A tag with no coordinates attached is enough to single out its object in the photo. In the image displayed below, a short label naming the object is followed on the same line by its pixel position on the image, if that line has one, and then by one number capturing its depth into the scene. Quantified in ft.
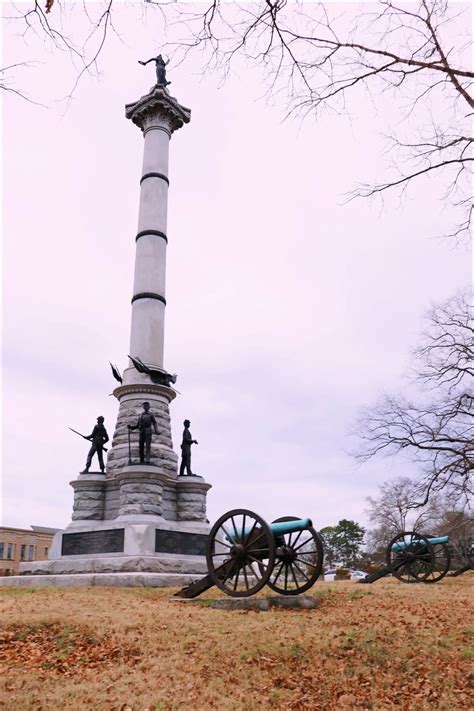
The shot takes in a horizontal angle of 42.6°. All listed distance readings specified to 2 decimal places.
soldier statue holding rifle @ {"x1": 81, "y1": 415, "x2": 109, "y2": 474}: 59.11
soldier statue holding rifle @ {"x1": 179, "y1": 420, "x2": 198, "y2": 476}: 60.85
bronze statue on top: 75.72
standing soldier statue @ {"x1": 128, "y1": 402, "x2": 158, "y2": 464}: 55.01
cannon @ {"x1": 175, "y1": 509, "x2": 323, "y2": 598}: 31.01
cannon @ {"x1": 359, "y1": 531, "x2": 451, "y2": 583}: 49.71
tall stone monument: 48.57
